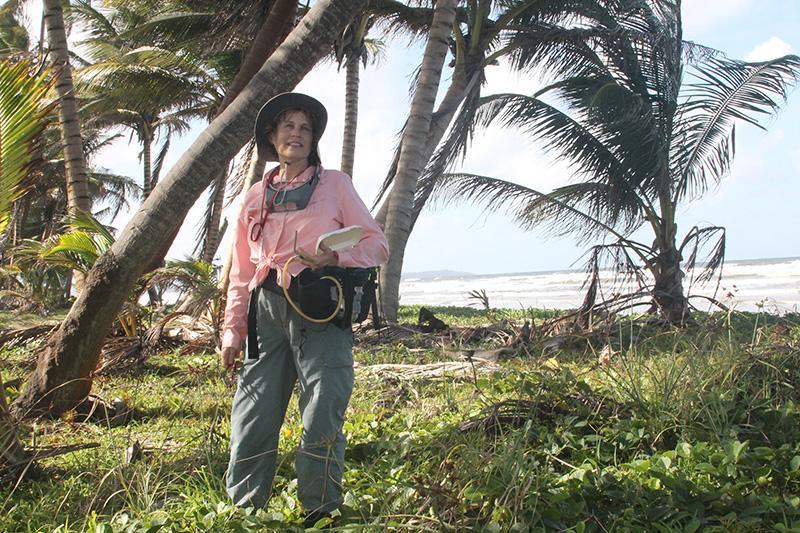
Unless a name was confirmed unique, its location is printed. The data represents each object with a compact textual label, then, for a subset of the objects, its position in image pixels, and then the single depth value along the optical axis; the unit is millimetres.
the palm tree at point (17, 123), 3371
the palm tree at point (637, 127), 8977
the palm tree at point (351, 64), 11562
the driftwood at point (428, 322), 8562
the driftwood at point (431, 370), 5223
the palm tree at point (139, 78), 10875
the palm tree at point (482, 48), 10234
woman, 2670
